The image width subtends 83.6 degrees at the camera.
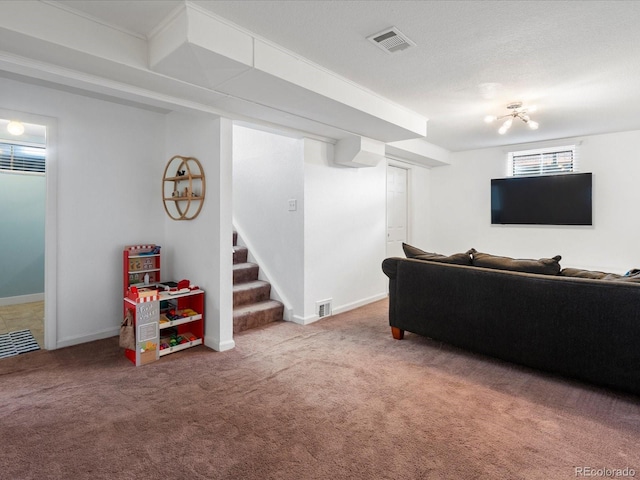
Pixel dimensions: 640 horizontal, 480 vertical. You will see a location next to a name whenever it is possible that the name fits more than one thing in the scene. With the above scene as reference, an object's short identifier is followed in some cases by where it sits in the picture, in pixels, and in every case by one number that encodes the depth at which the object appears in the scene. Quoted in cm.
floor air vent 413
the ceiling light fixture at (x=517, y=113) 359
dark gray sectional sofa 228
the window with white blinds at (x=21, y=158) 452
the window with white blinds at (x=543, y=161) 515
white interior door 549
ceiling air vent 222
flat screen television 495
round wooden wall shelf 331
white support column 313
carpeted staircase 376
